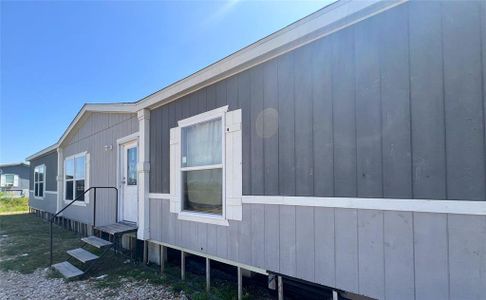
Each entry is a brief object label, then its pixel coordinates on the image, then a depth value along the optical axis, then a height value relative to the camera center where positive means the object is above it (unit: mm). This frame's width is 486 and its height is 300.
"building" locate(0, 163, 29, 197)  25800 -1015
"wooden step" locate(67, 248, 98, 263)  5166 -1632
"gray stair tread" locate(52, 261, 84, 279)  4849 -1793
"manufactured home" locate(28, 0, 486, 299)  1976 +109
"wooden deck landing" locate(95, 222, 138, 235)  5554 -1220
